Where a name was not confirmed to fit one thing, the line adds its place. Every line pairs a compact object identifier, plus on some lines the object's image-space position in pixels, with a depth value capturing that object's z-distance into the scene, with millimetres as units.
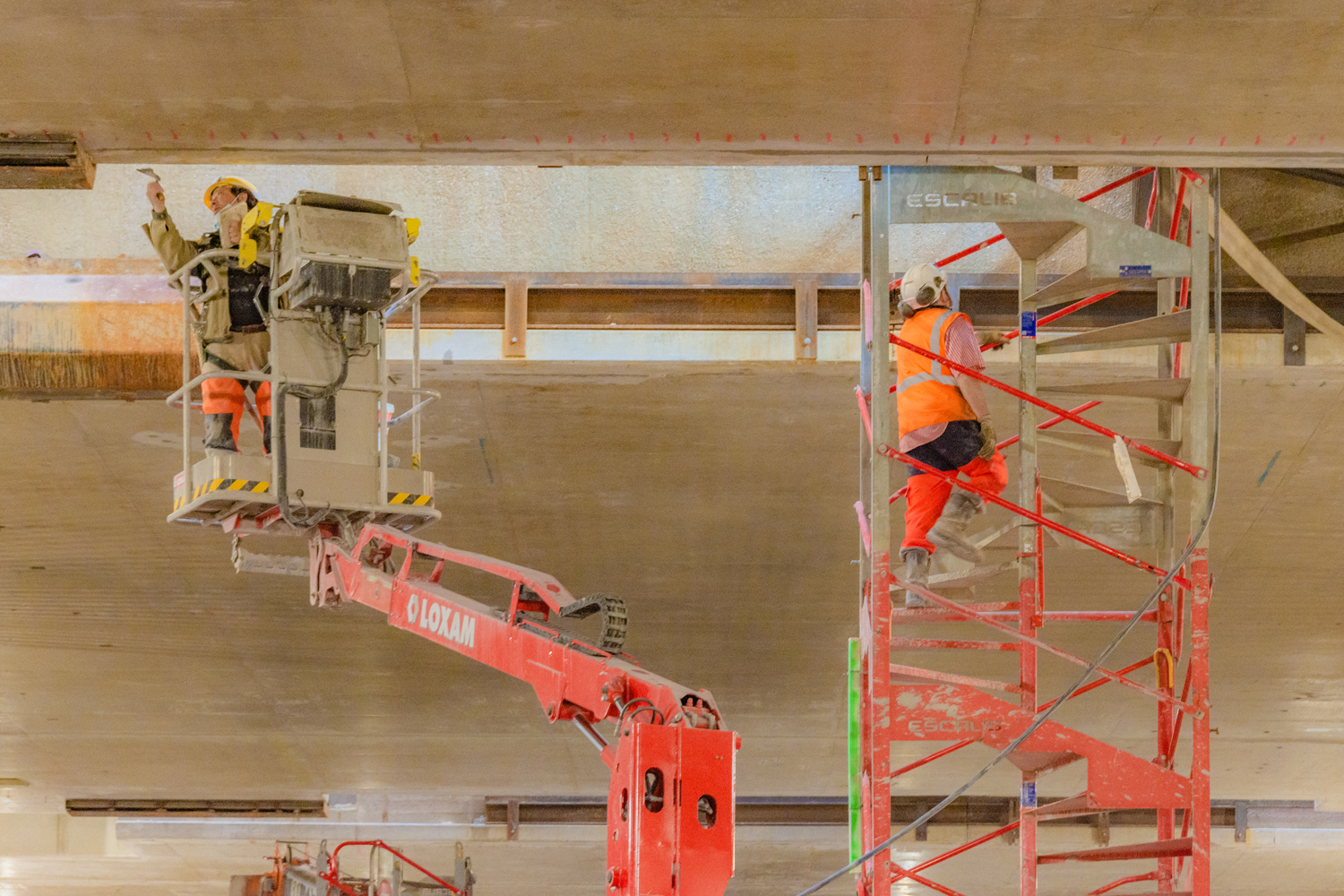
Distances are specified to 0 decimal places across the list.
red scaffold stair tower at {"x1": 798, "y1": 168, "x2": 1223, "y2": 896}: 14352
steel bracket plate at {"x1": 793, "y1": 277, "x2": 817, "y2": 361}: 22078
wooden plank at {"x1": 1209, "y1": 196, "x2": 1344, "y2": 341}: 20453
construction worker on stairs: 17375
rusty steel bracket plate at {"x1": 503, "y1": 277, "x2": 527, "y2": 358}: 22141
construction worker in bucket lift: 18156
